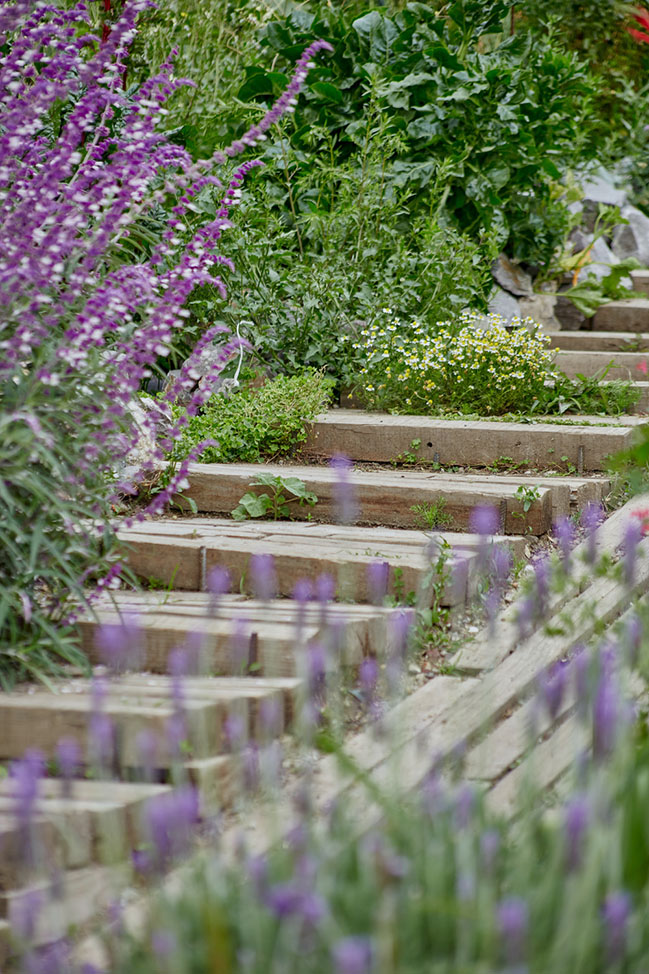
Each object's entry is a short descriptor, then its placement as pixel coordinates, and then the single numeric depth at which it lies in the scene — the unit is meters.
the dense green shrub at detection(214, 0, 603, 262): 11.21
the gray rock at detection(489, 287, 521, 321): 11.61
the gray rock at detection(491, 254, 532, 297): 12.04
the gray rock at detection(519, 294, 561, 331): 12.13
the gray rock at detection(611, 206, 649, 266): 14.77
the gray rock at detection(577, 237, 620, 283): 13.30
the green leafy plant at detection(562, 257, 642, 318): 12.30
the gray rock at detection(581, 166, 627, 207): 15.14
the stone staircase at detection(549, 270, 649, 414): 10.41
